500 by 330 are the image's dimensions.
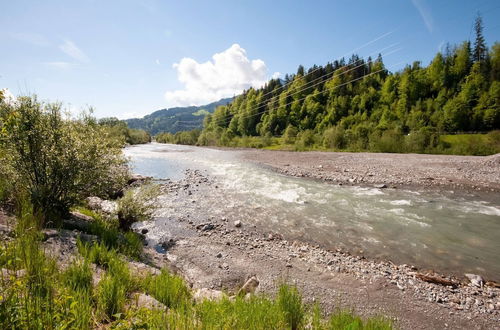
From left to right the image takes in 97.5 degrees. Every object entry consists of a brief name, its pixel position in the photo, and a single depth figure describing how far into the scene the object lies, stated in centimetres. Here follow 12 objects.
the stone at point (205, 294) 480
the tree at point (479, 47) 8396
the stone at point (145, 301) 359
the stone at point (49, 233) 564
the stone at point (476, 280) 660
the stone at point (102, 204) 1188
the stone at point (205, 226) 1064
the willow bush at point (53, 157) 692
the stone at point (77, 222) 727
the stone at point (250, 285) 596
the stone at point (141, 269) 511
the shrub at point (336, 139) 5059
